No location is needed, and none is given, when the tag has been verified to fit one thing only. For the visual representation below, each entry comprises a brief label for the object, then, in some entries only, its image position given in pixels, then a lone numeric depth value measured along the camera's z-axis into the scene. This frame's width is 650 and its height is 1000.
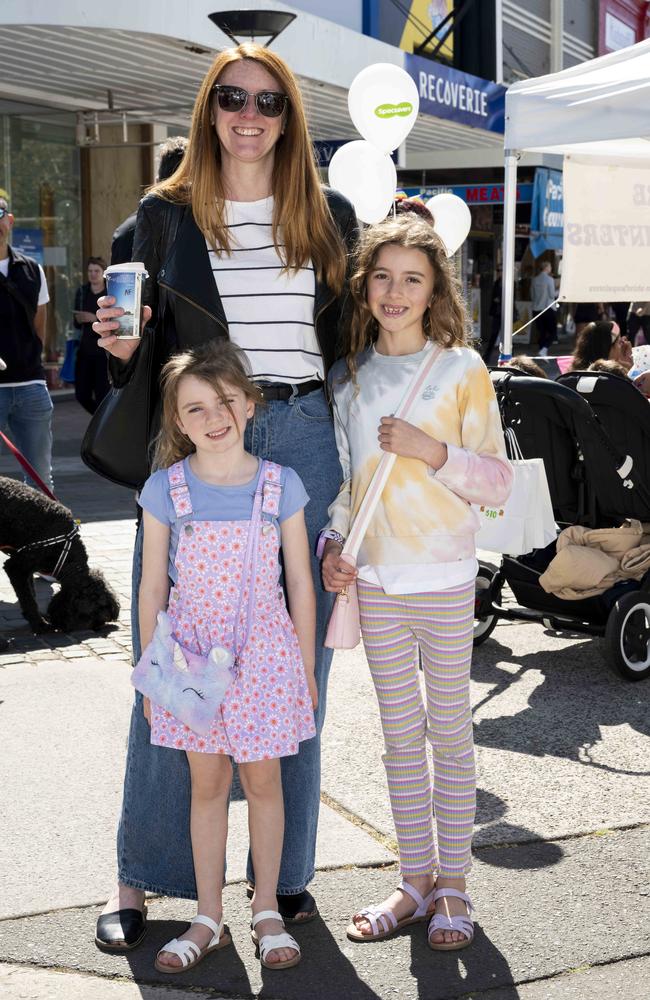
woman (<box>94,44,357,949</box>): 2.93
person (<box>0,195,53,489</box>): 7.04
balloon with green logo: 5.74
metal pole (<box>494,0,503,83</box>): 23.00
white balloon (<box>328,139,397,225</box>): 5.48
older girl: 2.97
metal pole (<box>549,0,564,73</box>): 26.17
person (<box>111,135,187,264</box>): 4.45
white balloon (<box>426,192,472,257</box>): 6.36
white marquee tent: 6.40
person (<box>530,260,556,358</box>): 23.11
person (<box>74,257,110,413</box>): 11.10
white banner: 8.12
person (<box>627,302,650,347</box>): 15.44
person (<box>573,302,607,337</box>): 22.28
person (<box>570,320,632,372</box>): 6.53
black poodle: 5.84
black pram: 5.20
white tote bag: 4.69
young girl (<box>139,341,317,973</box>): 2.84
